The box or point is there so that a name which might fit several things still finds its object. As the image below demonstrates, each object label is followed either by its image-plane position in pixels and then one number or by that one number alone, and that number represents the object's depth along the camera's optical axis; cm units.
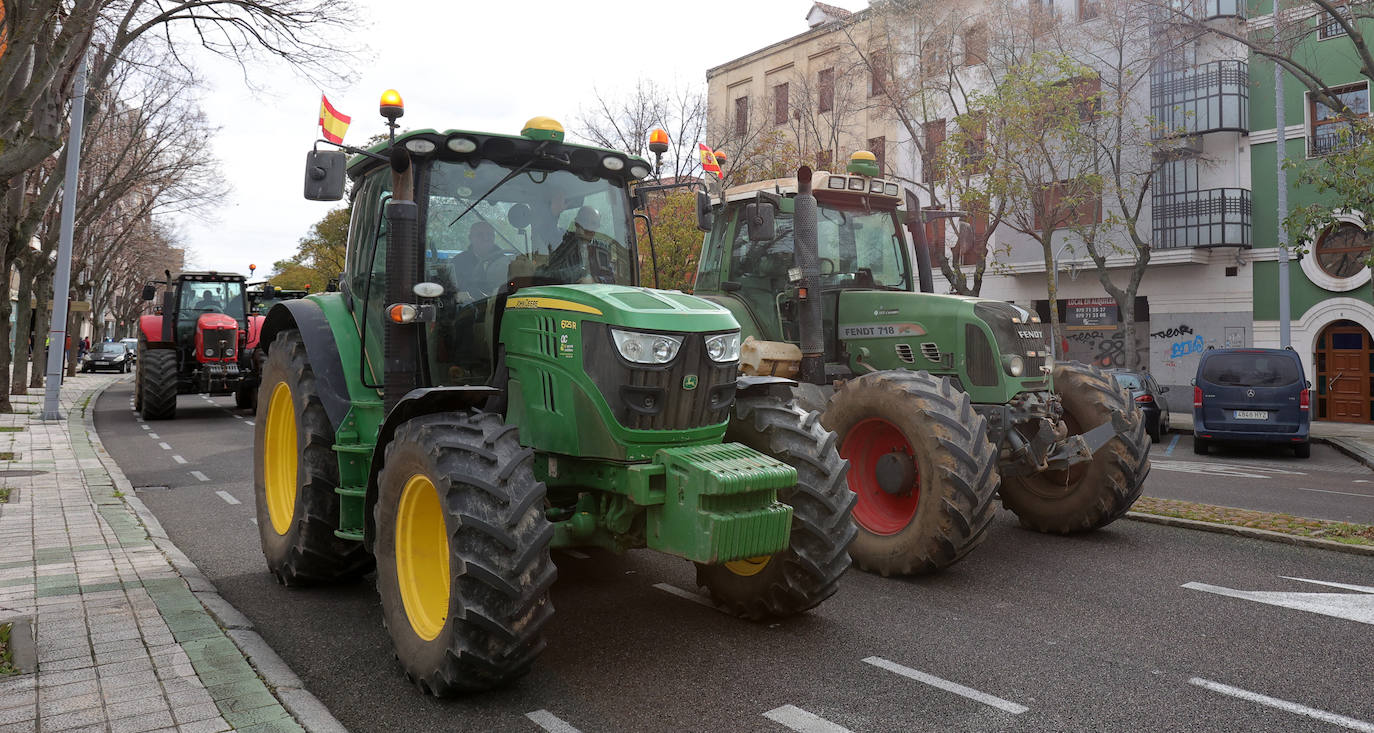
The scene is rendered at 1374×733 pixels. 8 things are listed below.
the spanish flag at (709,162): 695
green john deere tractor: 402
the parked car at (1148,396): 1783
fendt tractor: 624
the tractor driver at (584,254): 523
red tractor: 1853
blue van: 1536
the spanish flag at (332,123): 555
